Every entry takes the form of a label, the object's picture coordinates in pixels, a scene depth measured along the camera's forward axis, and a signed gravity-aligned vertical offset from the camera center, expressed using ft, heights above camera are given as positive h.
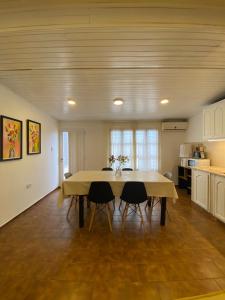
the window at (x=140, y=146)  22.89 +0.47
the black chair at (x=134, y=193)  10.77 -2.36
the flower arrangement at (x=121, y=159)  13.45 -0.62
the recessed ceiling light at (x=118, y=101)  12.92 +3.26
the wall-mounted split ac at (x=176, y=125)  21.88 +2.78
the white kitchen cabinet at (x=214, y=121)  12.91 +2.05
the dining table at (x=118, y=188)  11.19 -2.20
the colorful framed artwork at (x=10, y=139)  10.96 +0.73
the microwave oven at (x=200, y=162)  16.66 -1.06
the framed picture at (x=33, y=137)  14.50 +1.03
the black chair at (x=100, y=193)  10.86 -2.37
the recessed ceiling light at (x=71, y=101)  13.97 +3.58
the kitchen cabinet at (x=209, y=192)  11.96 -2.90
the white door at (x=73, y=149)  23.31 +0.15
